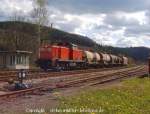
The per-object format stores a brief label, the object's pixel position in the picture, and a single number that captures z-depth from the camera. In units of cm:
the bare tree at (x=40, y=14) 3767
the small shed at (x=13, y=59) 2955
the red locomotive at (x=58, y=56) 2290
